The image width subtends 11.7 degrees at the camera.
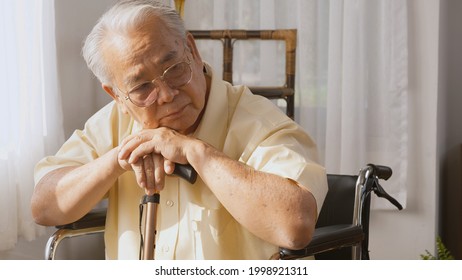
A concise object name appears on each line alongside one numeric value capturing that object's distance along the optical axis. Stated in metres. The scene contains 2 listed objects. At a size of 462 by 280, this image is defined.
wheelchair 3.25
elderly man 3.15
